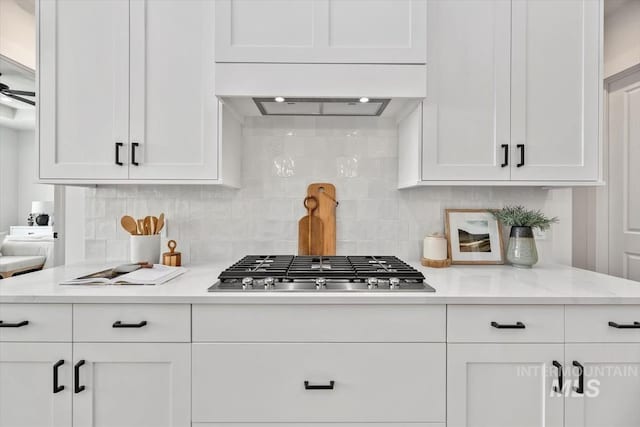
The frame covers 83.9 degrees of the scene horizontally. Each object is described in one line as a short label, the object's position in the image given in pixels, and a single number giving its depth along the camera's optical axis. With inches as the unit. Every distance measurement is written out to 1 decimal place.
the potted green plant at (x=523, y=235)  72.9
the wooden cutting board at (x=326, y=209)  81.3
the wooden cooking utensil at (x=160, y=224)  76.2
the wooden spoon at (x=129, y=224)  73.1
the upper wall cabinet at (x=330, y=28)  63.2
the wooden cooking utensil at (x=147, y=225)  74.8
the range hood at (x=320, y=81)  62.9
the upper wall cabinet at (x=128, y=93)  65.2
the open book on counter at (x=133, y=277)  56.9
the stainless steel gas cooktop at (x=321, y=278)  54.2
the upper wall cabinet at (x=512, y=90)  66.5
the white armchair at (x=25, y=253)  128.6
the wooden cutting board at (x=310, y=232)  81.2
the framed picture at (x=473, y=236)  78.0
